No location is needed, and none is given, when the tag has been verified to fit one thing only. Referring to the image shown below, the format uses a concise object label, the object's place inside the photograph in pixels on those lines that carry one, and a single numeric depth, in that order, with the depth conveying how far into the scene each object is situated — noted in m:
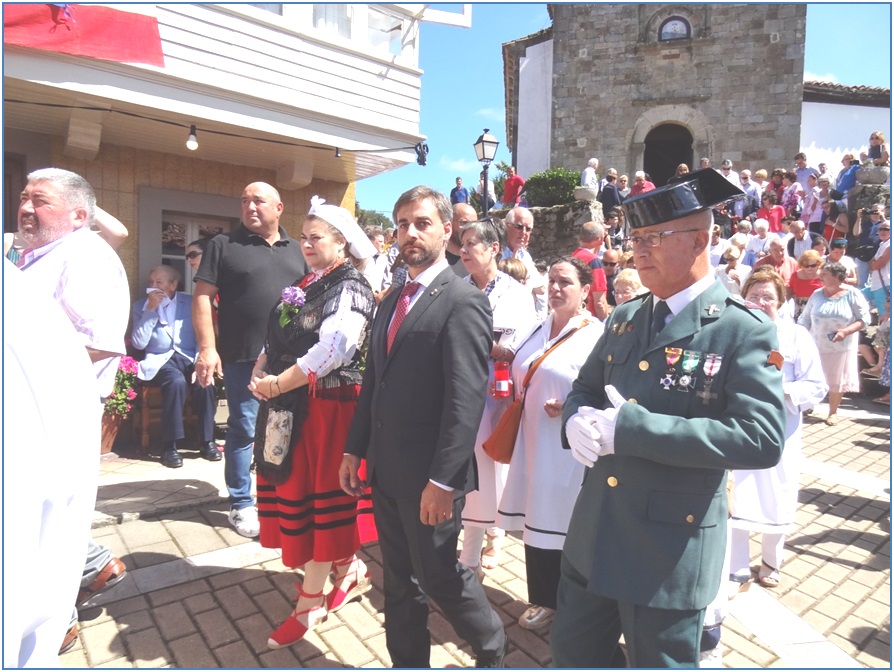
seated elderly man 5.39
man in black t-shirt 3.84
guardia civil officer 1.59
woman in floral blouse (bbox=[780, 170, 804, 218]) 14.10
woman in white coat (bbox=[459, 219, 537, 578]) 3.30
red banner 4.76
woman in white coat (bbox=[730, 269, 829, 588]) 3.25
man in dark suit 2.19
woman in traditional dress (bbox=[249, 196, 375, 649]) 2.82
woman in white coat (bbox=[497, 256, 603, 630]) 2.87
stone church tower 19.55
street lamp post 10.67
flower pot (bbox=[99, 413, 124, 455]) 5.32
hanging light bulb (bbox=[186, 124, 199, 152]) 5.75
